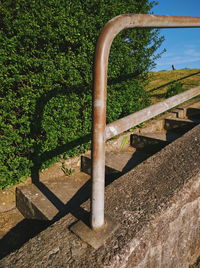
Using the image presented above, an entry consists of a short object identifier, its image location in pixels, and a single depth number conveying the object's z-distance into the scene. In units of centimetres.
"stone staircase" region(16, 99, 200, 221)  217
